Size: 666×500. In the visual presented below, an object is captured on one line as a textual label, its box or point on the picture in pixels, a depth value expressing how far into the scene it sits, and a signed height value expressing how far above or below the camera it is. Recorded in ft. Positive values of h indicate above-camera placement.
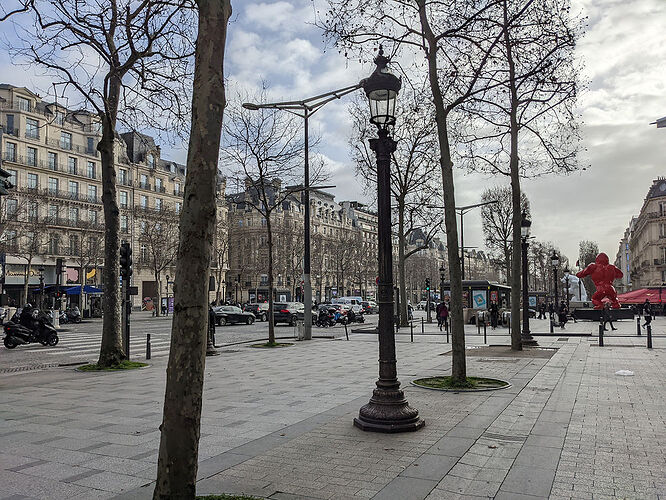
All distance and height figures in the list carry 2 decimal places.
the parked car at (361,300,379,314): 214.90 -4.80
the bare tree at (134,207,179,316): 165.68 +18.70
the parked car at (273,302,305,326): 125.70 -4.02
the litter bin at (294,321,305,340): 80.21 -5.31
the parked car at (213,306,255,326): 126.00 -4.49
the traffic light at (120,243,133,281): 51.24 +3.41
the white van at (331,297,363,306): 203.21 -2.19
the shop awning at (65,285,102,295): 142.92 +2.14
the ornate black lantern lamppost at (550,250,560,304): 114.21 +6.64
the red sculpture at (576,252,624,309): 112.57 +3.50
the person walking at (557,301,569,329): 100.58 -4.65
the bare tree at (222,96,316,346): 67.92 +16.26
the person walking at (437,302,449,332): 105.09 -3.86
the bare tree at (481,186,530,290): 161.79 +22.44
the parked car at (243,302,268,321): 149.38 -3.89
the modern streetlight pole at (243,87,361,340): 67.64 +7.68
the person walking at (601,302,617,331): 113.59 -4.44
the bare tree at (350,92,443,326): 99.50 +21.91
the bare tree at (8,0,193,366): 45.32 +18.55
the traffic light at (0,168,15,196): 25.49 +5.65
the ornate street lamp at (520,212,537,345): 62.28 +0.60
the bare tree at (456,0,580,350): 40.50 +17.88
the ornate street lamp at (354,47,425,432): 23.02 +0.54
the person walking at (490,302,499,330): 104.78 -4.08
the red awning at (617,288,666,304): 157.79 -1.30
